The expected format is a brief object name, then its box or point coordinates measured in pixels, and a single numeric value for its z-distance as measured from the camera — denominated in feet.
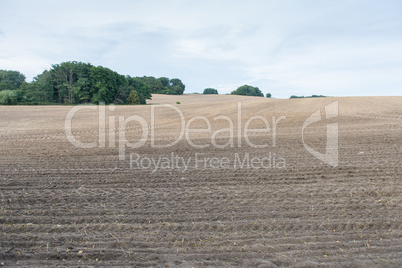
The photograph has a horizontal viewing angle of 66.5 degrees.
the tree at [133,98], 185.72
